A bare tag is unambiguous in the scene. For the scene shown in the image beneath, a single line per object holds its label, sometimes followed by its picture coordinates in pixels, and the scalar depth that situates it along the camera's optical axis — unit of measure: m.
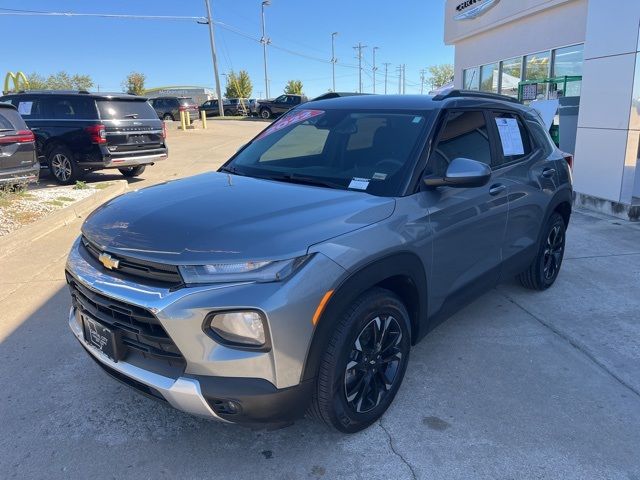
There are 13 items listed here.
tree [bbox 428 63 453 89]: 71.56
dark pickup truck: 37.38
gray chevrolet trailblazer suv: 2.19
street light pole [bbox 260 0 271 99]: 52.24
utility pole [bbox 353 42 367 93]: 85.81
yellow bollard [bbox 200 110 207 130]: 27.65
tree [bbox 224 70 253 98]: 59.62
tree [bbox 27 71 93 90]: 61.44
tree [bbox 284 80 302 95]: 61.28
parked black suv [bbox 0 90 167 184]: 9.98
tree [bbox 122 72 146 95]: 68.62
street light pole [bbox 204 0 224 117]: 37.00
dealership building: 7.54
